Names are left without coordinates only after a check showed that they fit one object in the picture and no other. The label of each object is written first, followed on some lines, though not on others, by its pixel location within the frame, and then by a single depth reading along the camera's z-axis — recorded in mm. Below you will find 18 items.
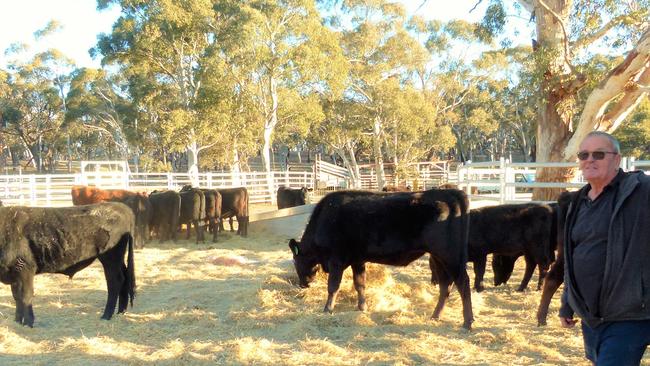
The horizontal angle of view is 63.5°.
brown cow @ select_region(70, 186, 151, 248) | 12883
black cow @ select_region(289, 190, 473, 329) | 5969
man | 2676
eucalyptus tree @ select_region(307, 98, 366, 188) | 33250
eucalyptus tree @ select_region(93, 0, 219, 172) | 25812
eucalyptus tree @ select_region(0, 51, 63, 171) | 46219
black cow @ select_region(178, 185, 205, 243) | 13828
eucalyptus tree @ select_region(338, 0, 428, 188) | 33281
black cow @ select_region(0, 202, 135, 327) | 6023
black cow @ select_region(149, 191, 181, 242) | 13719
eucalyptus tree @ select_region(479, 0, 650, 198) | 11227
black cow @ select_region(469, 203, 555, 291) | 7680
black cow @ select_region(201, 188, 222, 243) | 14367
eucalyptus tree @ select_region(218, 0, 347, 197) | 25453
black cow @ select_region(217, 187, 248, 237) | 15148
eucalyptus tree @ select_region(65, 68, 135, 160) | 41344
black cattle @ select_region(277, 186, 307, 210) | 19531
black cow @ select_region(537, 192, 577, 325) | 5664
